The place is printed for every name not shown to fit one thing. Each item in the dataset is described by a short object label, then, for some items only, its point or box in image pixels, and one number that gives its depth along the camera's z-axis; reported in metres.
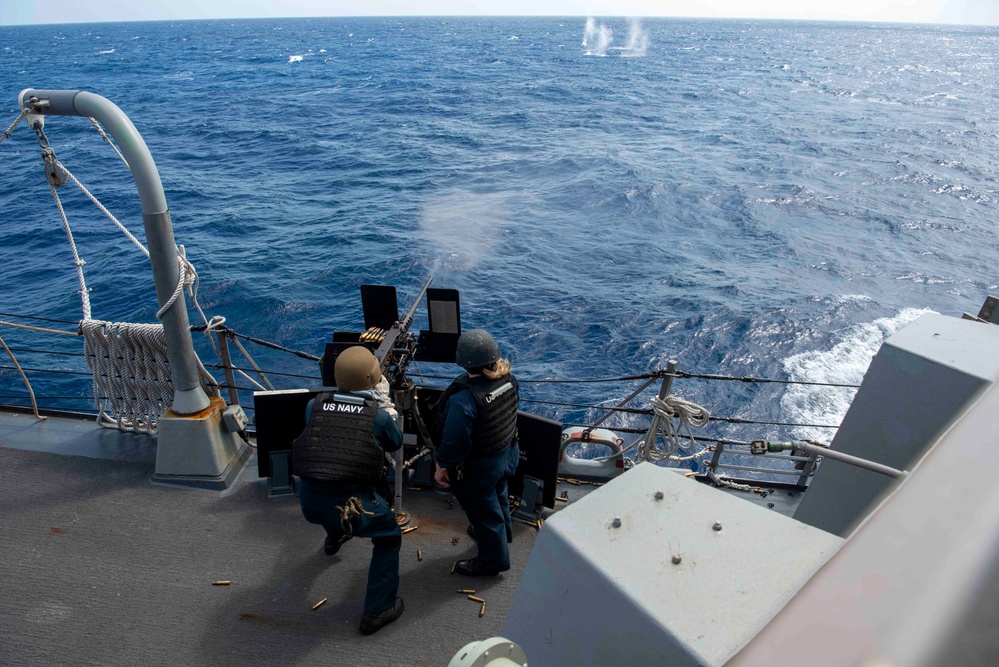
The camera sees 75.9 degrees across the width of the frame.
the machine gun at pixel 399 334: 4.56
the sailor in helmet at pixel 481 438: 3.87
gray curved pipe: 4.16
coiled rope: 4.90
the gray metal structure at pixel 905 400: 3.63
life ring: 5.17
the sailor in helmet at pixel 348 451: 3.58
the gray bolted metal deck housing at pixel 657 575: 1.80
